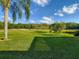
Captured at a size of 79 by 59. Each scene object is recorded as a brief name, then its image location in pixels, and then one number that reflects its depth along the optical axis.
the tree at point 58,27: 12.60
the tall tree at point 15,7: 6.34
